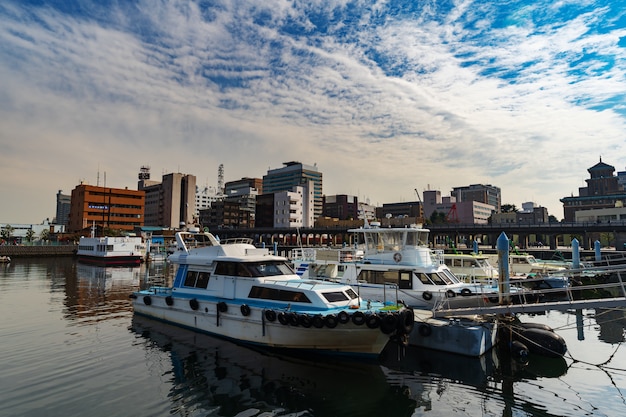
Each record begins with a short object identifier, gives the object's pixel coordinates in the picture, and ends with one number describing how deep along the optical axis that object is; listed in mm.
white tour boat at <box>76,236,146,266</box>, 61000
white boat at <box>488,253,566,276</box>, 35812
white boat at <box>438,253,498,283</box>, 28934
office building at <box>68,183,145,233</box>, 109250
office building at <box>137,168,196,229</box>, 154250
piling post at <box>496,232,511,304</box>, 16203
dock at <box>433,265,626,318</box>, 13055
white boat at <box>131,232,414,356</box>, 13812
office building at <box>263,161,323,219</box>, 178000
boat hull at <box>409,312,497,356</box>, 15016
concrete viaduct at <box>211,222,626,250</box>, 73062
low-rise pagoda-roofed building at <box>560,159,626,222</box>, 121250
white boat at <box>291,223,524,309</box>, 19812
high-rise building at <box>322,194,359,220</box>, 190875
